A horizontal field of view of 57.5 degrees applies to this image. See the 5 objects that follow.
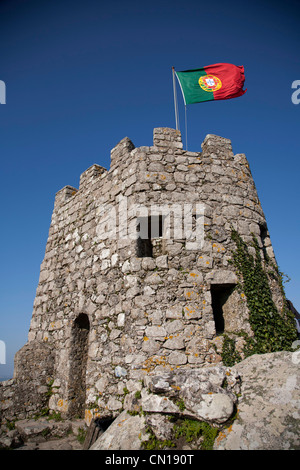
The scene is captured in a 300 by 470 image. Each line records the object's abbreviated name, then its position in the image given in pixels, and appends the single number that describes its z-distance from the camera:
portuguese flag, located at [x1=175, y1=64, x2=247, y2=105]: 6.93
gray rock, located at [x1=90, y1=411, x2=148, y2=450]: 2.74
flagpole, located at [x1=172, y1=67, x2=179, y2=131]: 6.51
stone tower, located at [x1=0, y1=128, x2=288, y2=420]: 4.48
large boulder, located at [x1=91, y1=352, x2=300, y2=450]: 2.42
